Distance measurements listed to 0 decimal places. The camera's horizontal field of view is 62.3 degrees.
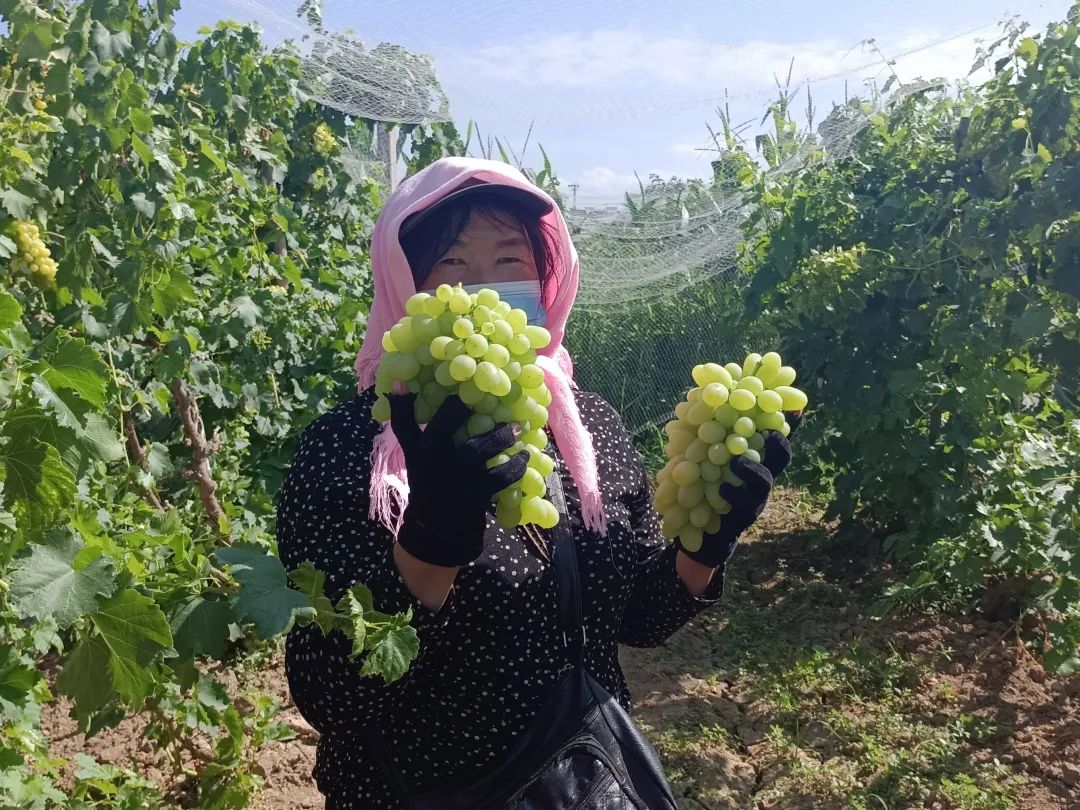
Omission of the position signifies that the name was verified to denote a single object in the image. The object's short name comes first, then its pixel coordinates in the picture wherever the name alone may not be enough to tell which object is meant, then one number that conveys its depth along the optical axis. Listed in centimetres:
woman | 115
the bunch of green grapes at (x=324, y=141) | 585
